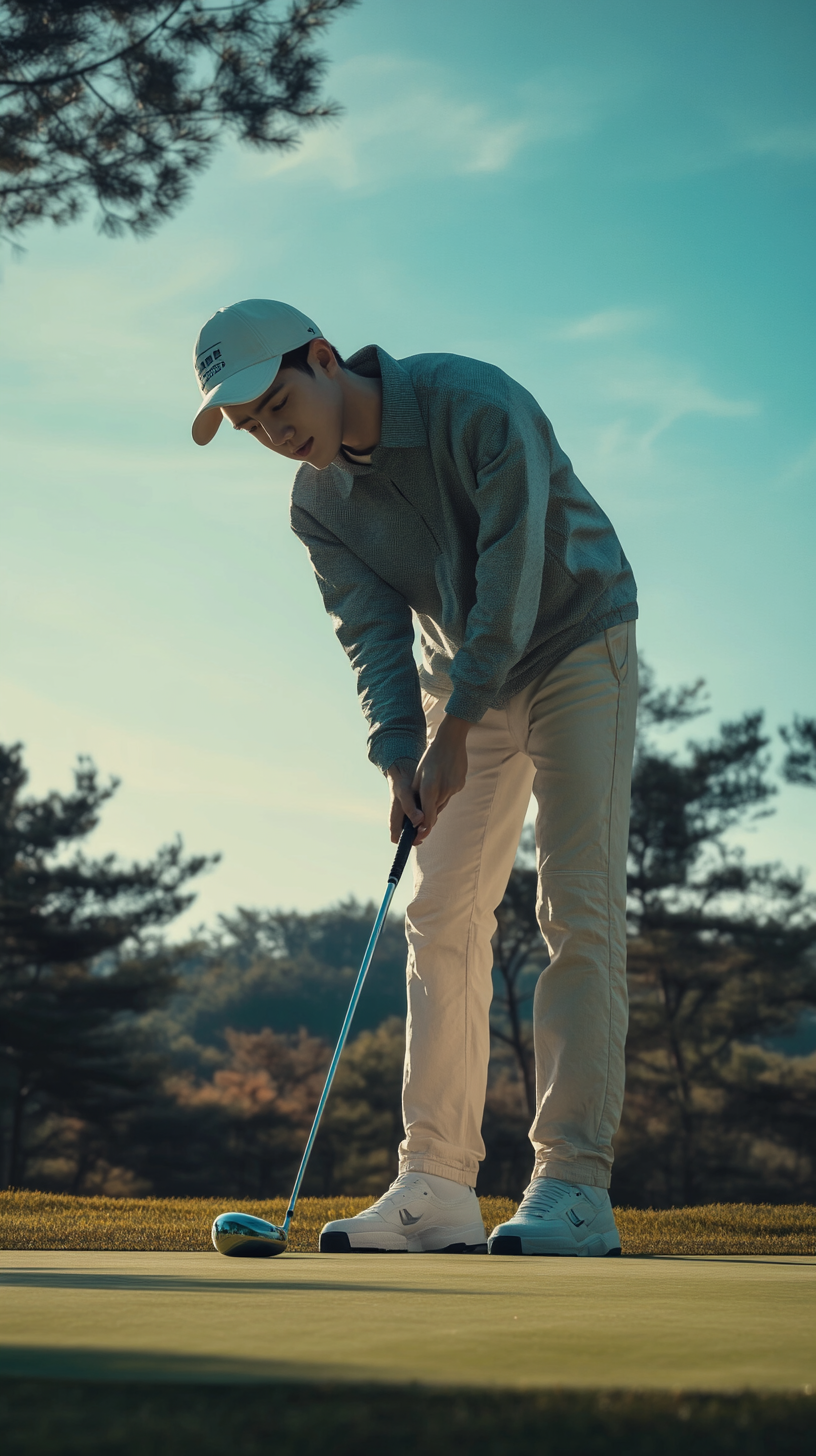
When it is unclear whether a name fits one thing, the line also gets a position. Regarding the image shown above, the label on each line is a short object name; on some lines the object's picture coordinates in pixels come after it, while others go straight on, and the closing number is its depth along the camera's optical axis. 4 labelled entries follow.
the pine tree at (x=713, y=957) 23.48
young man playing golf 2.69
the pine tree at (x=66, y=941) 23.69
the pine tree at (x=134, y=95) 7.64
